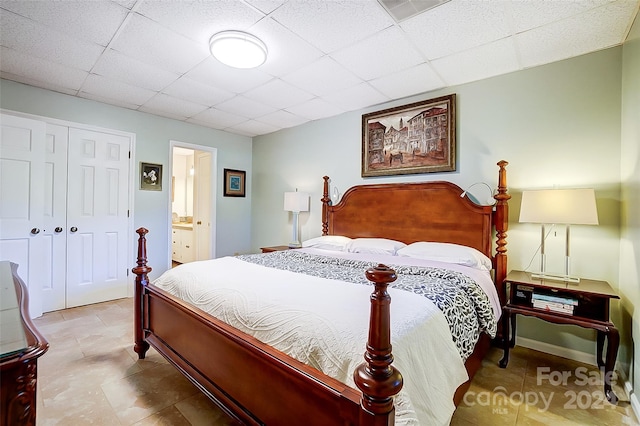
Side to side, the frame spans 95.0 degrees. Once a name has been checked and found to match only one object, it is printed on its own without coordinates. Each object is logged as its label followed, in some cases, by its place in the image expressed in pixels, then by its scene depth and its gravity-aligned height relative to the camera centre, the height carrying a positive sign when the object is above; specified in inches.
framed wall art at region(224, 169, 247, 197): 197.6 +19.2
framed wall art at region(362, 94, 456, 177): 122.1 +33.9
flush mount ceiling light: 86.4 +49.5
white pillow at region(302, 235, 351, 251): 132.8 -14.2
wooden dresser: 30.5 -17.4
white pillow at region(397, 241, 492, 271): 98.2 -14.1
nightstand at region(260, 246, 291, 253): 160.5 -20.7
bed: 35.9 -23.1
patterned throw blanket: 63.1 -17.6
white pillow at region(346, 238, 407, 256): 118.2 -13.7
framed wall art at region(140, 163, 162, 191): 160.7 +18.1
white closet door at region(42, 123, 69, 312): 131.4 -5.3
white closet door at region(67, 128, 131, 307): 139.1 -3.9
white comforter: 43.8 -20.4
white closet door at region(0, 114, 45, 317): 116.3 +3.7
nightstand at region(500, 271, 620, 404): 75.2 -25.8
